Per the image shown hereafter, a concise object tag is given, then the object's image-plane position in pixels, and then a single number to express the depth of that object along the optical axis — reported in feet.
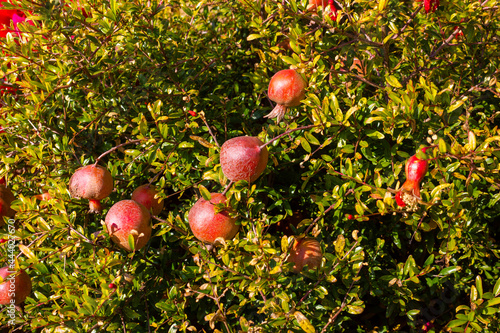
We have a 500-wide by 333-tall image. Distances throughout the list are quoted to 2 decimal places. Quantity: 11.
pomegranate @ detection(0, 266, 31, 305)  4.39
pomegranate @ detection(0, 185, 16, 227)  5.16
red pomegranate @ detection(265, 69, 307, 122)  4.22
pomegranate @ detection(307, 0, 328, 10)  6.28
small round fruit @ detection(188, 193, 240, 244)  3.79
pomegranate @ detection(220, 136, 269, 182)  3.69
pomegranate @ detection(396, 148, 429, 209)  3.47
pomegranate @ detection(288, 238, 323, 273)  4.02
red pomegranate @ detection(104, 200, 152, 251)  3.91
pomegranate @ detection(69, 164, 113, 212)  4.18
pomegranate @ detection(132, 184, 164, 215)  4.50
